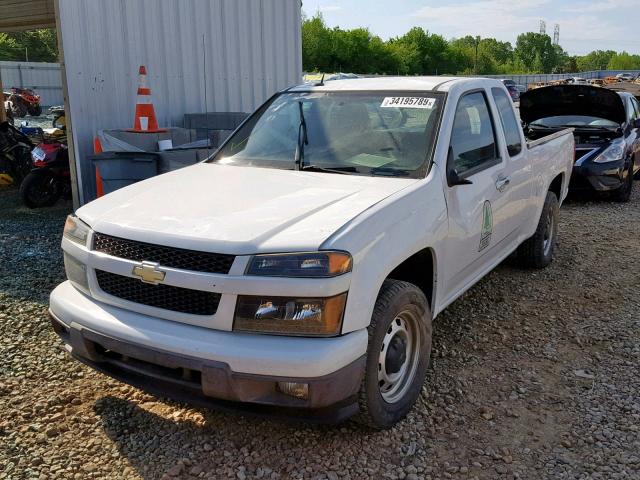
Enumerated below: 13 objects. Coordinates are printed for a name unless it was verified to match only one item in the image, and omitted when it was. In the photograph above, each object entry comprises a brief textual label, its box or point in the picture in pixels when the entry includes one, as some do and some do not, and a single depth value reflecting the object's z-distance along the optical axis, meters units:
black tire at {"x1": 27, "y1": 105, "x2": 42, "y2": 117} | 27.21
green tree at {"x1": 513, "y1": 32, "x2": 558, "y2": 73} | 143.12
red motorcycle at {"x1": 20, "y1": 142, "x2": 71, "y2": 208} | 8.37
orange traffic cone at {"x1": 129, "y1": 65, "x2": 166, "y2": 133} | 7.61
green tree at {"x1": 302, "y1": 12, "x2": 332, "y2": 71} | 84.25
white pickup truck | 2.63
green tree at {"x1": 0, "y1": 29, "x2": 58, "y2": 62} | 55.59
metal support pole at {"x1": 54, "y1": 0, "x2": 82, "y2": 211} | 7.06
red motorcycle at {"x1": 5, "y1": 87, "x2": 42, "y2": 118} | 26.59
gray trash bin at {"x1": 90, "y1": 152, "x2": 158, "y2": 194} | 6.40
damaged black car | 8.83
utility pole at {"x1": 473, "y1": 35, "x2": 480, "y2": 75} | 110.35
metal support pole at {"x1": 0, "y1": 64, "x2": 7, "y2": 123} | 11.59
